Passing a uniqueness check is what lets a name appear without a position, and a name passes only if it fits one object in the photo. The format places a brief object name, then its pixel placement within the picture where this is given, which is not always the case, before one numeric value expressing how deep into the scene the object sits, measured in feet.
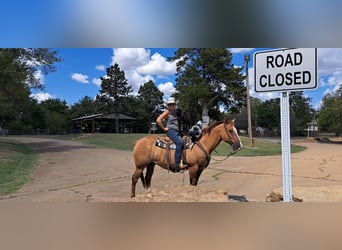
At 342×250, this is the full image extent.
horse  16.14
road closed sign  11.63
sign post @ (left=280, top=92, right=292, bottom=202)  12.23
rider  15.85
